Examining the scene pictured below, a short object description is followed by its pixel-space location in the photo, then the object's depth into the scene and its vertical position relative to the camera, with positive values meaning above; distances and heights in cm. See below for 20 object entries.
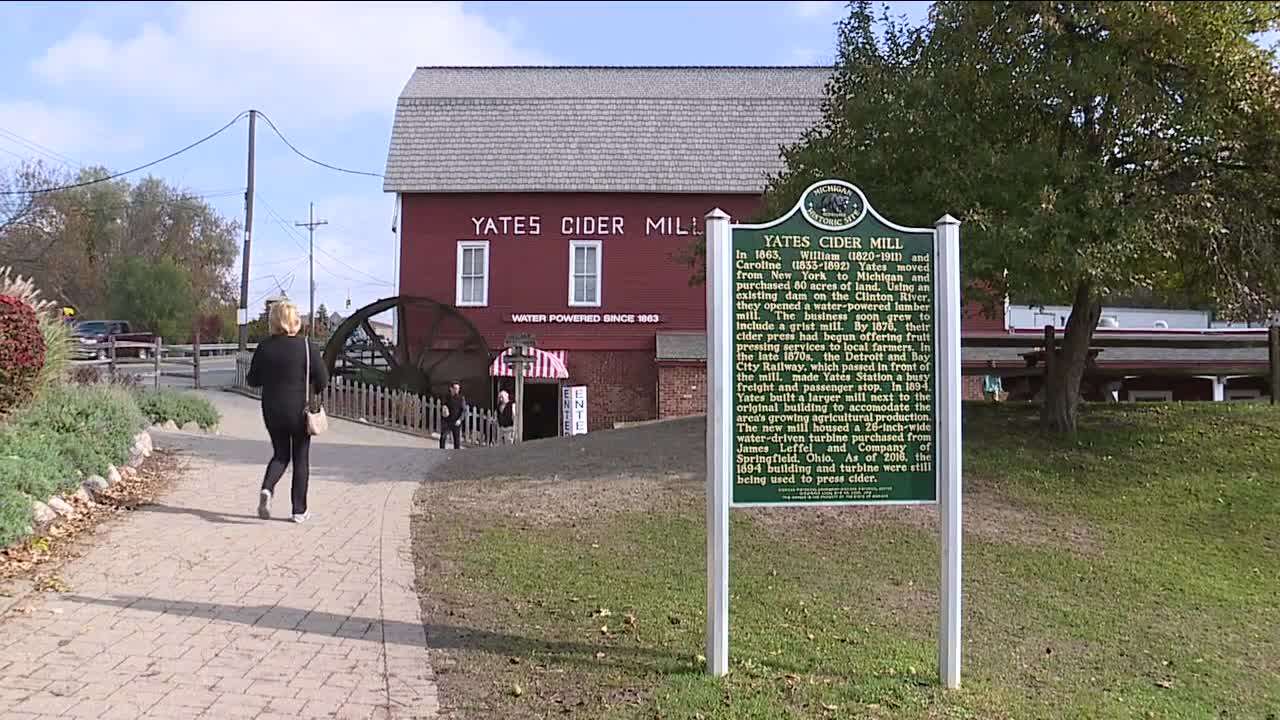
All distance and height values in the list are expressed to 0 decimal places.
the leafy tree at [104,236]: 4081 +713
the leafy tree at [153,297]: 5094 +369
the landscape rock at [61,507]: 778 -102
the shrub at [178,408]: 1476 -53
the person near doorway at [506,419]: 2120 -98
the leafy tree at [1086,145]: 965 +235
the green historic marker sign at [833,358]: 522 +9
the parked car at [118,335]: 3299 +142
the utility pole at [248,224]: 3127 +469
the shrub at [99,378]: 1466 -10
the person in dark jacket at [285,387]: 809 -11
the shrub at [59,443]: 687 -60
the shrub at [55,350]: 962 +21
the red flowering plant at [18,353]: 817 +14
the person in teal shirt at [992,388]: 2188 -24
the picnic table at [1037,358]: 1510 +28
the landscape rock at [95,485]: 869 -95
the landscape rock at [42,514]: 732 -102
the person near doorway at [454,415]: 1908 -75
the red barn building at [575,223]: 2442 +358
